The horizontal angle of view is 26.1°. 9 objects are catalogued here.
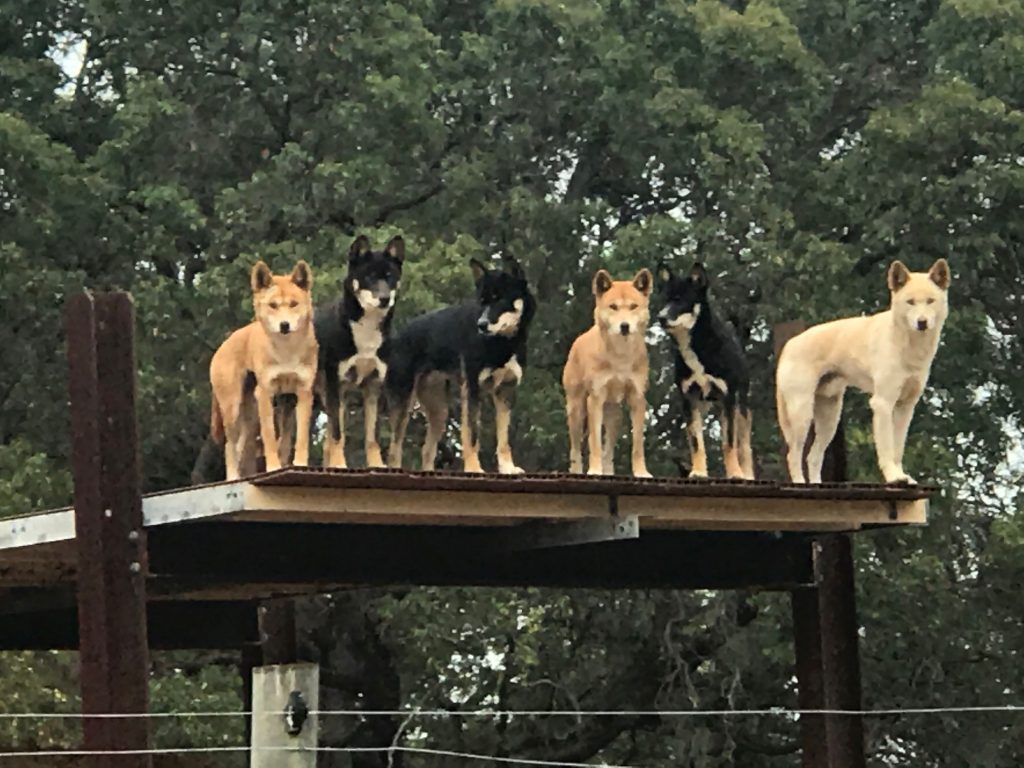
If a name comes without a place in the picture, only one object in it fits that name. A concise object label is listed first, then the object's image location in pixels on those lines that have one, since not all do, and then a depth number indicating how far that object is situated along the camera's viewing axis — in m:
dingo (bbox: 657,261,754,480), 10.55
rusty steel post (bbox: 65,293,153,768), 8.34
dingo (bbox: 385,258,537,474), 9.88
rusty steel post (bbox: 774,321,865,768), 11.36
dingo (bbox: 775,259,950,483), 10.36
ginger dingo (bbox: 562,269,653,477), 10.16
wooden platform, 8.71
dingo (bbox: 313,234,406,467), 9.50
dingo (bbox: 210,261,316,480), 9.17
